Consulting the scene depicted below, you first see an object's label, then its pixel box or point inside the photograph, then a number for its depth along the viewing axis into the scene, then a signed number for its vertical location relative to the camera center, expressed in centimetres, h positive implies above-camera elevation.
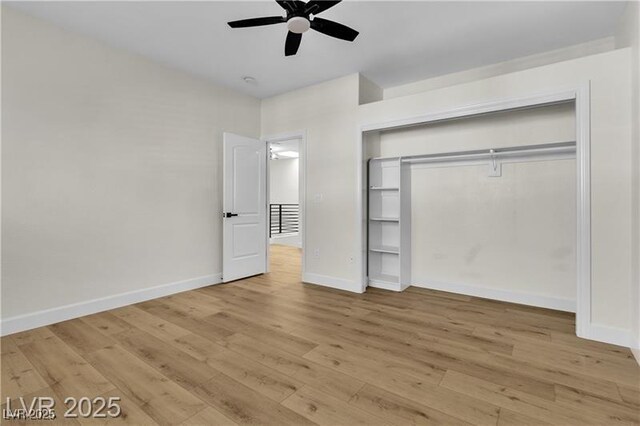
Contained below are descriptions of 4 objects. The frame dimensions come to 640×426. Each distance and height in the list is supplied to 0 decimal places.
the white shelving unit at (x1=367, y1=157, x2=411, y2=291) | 401 -18
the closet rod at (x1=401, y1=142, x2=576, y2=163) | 313 +69
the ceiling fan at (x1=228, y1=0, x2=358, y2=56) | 220 +151
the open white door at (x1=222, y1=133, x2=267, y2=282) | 435 +7
